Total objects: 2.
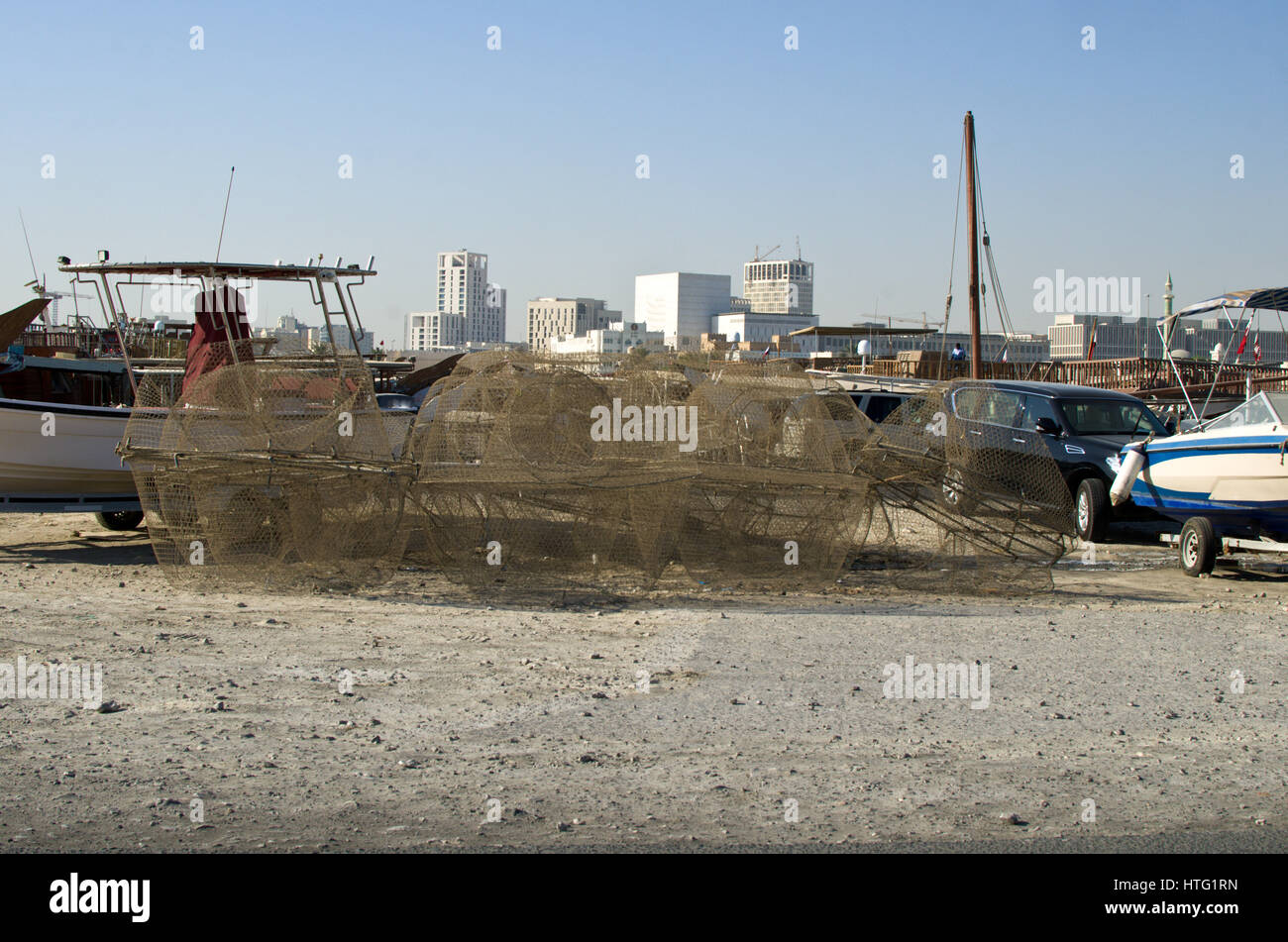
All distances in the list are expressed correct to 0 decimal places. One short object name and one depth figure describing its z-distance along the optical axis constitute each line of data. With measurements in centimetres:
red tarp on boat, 1144
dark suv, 1328
